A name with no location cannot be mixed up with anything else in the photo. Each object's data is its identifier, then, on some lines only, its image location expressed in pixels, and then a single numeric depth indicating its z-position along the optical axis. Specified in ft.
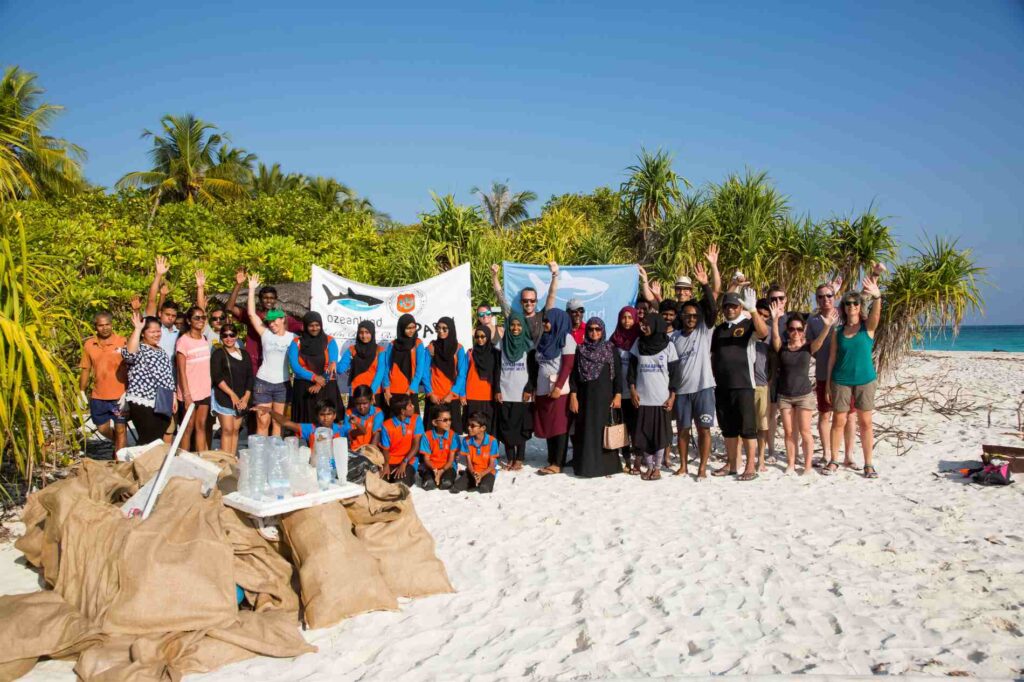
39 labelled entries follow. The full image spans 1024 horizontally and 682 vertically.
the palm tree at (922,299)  26.05
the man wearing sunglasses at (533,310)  23.13
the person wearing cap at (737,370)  20.94
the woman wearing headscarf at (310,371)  21.88
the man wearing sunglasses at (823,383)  22.06
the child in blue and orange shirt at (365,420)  20.62
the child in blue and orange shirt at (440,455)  20.67
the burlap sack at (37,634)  10.33
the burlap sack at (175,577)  10.55
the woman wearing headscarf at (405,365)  22.31
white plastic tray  12.25
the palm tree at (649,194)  32.71
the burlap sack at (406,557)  12.93
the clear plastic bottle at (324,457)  13.69
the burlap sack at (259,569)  12.05
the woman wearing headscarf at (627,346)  22.43
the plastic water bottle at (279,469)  13.25
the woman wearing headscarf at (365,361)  22.18
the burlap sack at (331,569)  11.76
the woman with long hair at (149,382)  19.67
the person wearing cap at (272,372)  22.13
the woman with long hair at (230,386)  21.54
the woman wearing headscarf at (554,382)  22.29
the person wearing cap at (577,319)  22.74
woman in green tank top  21.08
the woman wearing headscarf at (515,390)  22.67
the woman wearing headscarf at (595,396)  21.88
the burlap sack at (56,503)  13.16
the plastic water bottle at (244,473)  13.21
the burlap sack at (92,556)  11.08
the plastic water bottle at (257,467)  13.04
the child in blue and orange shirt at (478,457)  20.44
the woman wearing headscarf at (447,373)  22.59
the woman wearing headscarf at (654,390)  21.72
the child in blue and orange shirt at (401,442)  20.59
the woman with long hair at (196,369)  20.84
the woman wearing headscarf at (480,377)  23.08
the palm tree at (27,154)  16.85
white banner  27.58
